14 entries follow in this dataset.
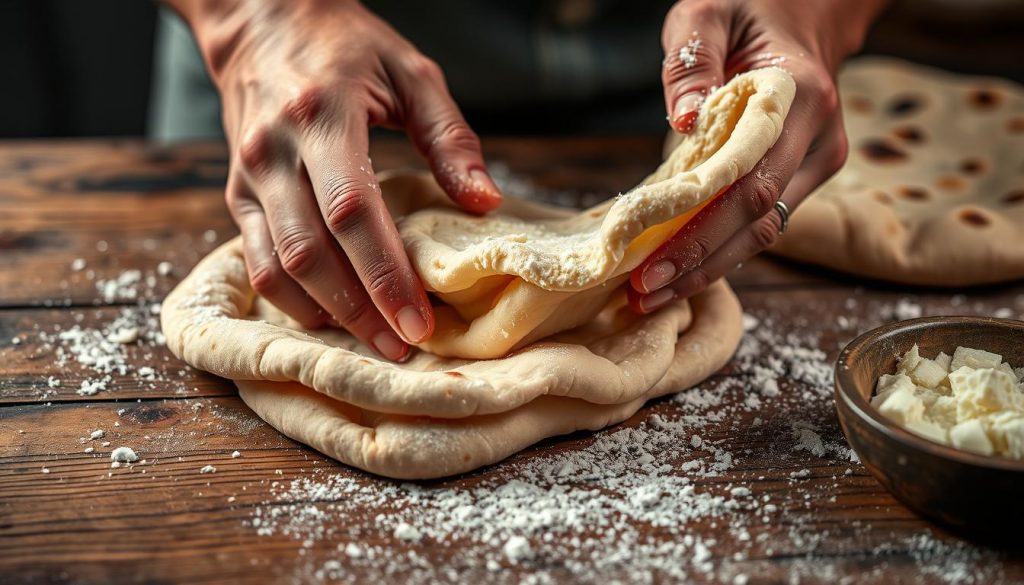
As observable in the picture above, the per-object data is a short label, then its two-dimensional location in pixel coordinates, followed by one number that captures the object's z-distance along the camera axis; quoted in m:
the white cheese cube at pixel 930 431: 0.42
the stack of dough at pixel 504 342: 0.45
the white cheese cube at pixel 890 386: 0.44
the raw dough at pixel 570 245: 0.44
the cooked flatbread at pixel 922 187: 0.61
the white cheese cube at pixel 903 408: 0.43
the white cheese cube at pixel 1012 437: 0.41
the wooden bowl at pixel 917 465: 0.40
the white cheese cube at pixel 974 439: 0.41
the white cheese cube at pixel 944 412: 0.43
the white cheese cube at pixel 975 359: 0.46
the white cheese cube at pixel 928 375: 0.45
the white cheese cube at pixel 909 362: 0.46
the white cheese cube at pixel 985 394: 0.43
